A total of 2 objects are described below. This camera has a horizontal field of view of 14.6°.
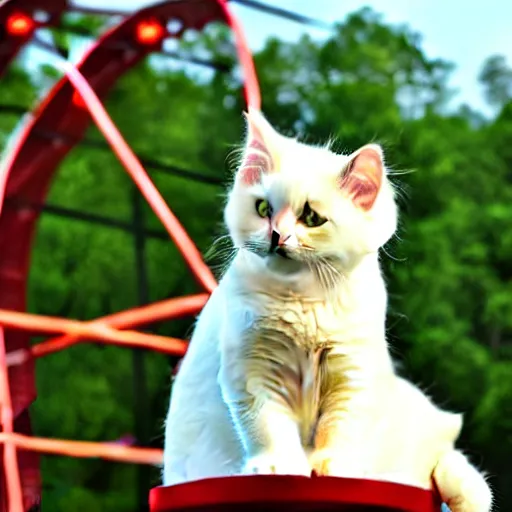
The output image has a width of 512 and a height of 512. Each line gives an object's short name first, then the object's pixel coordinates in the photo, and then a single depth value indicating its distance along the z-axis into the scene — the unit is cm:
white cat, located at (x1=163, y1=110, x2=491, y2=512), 144
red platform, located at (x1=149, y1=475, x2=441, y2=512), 137
